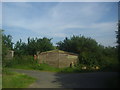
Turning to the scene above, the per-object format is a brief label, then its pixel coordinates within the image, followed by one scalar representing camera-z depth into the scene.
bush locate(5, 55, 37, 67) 18.76
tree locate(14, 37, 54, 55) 25.15
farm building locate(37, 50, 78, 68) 18.26
